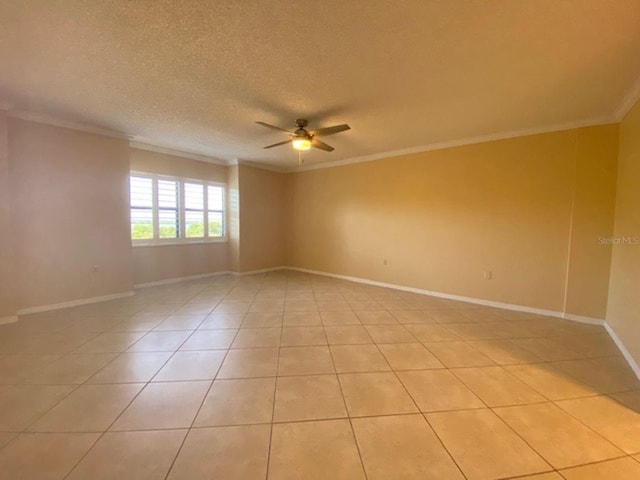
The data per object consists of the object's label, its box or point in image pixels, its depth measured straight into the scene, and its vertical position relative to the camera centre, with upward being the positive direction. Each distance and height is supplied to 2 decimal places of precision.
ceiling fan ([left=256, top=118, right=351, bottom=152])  3.40 +1.17
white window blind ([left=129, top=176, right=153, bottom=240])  5.01 +0.27
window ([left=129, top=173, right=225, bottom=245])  5.10 +0.27
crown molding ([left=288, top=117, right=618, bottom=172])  3.57 +1.48
